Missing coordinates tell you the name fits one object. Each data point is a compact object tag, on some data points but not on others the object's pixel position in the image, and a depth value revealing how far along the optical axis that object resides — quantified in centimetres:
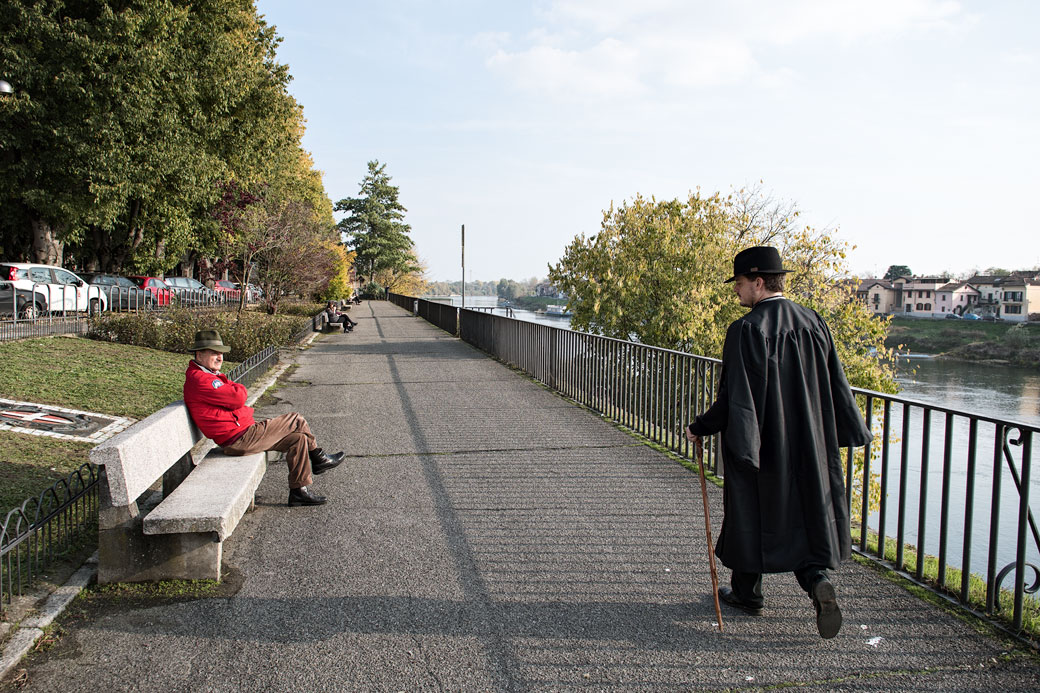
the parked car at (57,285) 1977
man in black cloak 337
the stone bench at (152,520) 386
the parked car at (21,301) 1744
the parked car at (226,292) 3706
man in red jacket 514
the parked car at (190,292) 2919
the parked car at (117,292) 2365
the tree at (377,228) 9469
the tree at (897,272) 15088
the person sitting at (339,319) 2727
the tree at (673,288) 2433
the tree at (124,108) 2164
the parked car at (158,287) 2611
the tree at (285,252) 2775
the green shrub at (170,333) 1516
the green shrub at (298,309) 3093
